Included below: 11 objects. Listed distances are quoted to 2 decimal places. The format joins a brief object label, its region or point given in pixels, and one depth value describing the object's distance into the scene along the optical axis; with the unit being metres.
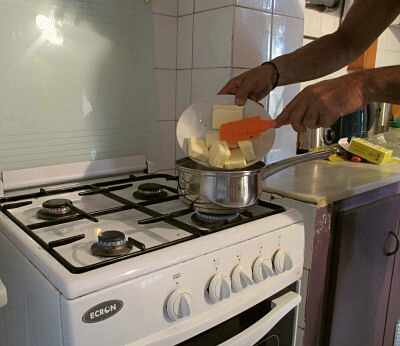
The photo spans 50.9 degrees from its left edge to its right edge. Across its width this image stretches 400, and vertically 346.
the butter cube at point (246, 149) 0.86
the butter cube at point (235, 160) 0.83
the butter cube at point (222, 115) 0.91
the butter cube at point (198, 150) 0.86
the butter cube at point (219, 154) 0.82
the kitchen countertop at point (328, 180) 0.98
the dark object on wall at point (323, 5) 1.68
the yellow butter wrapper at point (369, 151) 1.31
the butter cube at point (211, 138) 0.86
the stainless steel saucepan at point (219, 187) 0.79
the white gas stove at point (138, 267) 0.58
